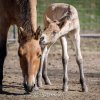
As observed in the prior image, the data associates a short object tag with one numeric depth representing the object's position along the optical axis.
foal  14.00
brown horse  12.84
